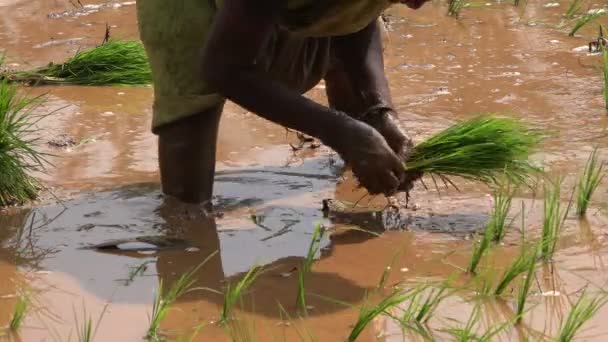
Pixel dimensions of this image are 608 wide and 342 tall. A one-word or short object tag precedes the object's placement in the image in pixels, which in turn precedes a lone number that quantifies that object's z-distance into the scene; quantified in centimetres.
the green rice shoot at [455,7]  624
